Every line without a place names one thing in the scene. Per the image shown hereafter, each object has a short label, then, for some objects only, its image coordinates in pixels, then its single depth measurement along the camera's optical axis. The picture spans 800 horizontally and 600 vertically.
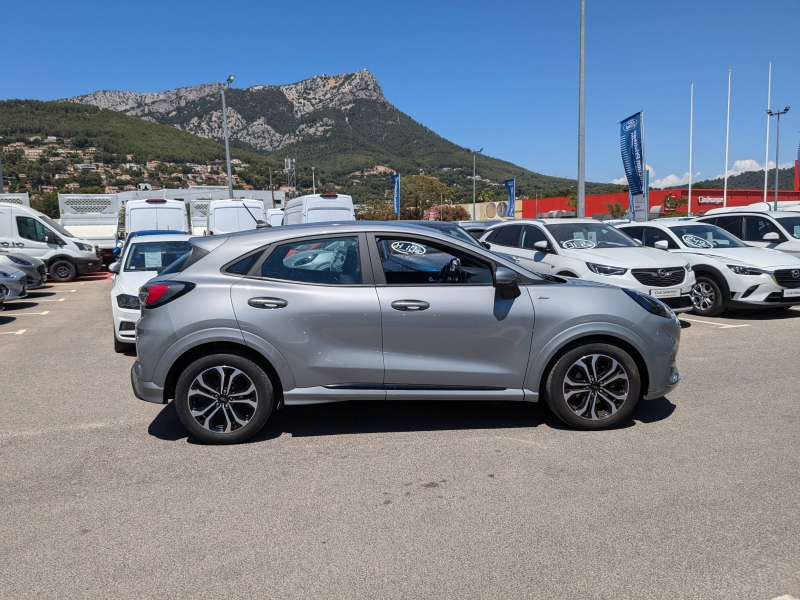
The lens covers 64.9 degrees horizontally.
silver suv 4.70
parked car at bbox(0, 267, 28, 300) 12.98
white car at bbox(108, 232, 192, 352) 8.18
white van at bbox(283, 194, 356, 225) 18.65
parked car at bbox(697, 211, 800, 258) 12.32
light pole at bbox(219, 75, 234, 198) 27.17
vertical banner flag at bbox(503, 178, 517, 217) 39.91
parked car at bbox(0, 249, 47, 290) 15.20
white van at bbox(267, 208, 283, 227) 29.53
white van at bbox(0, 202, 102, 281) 19.61
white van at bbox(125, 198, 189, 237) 18.00
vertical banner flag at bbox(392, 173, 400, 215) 41.44
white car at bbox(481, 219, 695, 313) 9.47
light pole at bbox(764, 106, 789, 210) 38.41
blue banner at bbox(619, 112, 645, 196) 19.08
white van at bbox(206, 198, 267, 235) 19.98
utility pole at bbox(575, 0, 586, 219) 17.48
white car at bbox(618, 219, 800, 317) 10.17
